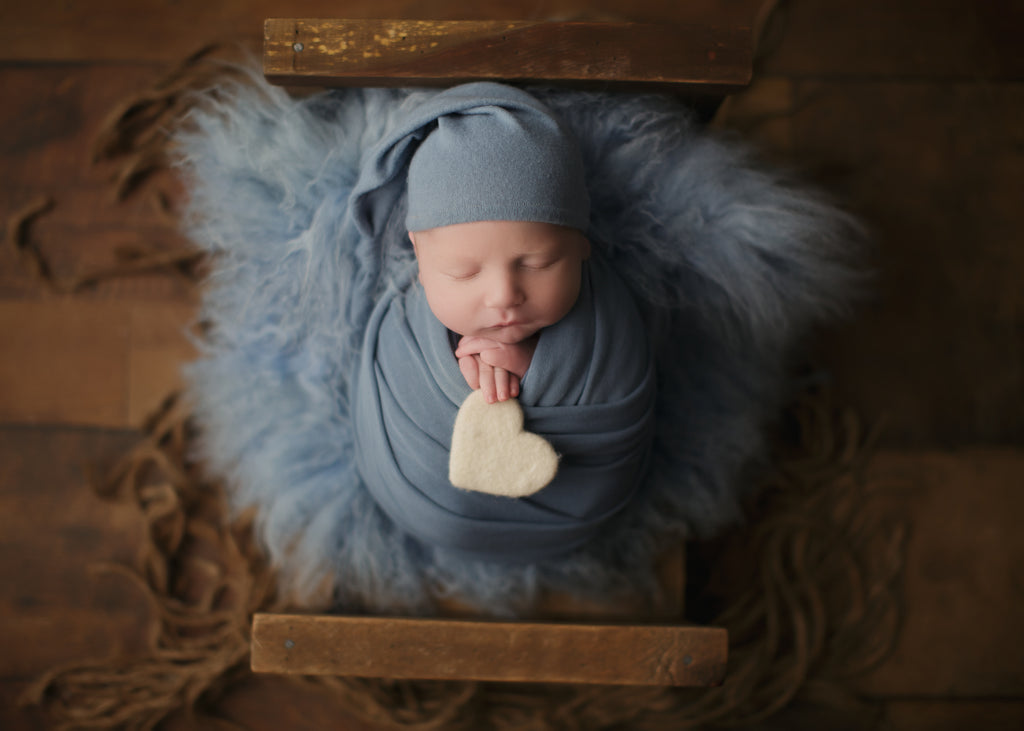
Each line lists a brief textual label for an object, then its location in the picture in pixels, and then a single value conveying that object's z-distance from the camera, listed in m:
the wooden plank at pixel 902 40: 1.23
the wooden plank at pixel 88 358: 1.18
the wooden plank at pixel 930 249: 1.21
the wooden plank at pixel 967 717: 1.18
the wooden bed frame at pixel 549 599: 0.81
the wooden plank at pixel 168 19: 1.21
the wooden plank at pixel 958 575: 1.18
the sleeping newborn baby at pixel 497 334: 0.69
